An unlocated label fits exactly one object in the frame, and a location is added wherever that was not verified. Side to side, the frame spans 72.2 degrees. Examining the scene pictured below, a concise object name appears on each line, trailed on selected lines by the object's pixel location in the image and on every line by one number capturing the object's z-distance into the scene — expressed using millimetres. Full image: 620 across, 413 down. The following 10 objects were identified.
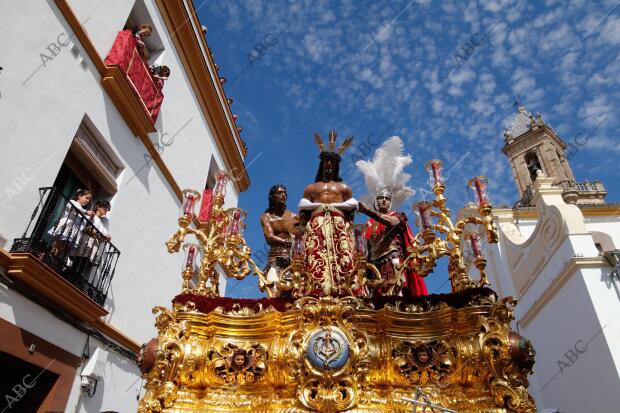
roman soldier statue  4797
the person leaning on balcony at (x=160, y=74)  9133
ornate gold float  3236
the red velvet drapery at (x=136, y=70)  7711
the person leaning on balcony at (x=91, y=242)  6133
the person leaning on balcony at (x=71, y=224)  5793
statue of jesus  4098
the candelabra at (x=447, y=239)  3914
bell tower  20219
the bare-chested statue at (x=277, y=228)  5516
